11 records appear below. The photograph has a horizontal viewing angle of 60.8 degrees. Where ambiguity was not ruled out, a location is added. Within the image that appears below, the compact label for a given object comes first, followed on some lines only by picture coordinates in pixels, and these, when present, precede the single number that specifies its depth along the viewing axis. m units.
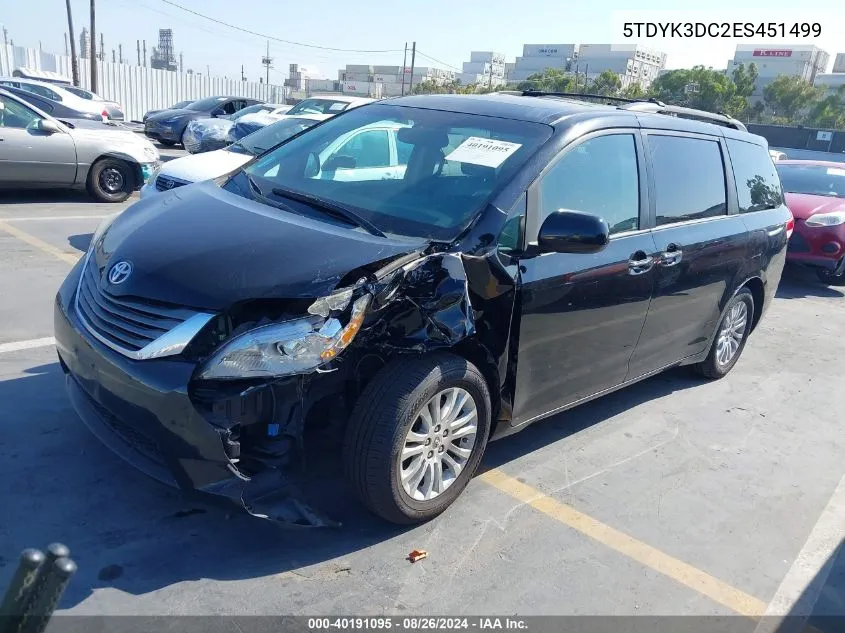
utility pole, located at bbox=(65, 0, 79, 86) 34.09
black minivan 2.74
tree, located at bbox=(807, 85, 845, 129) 56.25
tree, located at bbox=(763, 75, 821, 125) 61.34
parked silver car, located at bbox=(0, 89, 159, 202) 8.99
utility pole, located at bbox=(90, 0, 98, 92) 31.17
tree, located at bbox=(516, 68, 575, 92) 65.88
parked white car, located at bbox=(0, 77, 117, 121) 16.94
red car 8.76
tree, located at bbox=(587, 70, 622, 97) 67.75
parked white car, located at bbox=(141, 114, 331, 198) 7.11
